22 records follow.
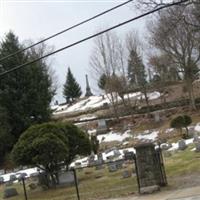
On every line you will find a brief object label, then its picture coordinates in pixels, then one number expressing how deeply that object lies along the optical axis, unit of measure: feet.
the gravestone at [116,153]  106.52
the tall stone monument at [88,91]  342.97
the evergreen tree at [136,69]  238.48
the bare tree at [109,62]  226.79
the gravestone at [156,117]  171.32
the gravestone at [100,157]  93.74
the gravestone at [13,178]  100.31
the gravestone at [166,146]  102.84
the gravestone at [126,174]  73.43
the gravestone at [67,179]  77.50
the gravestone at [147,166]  57.93
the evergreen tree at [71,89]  329.93
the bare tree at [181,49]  180.14
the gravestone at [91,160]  96.78
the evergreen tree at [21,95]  161.58
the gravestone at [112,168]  84.51
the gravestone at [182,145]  96.33
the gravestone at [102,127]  175.42
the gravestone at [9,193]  79.66
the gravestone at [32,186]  82.08
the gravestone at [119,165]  85.51
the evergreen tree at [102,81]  229.86
